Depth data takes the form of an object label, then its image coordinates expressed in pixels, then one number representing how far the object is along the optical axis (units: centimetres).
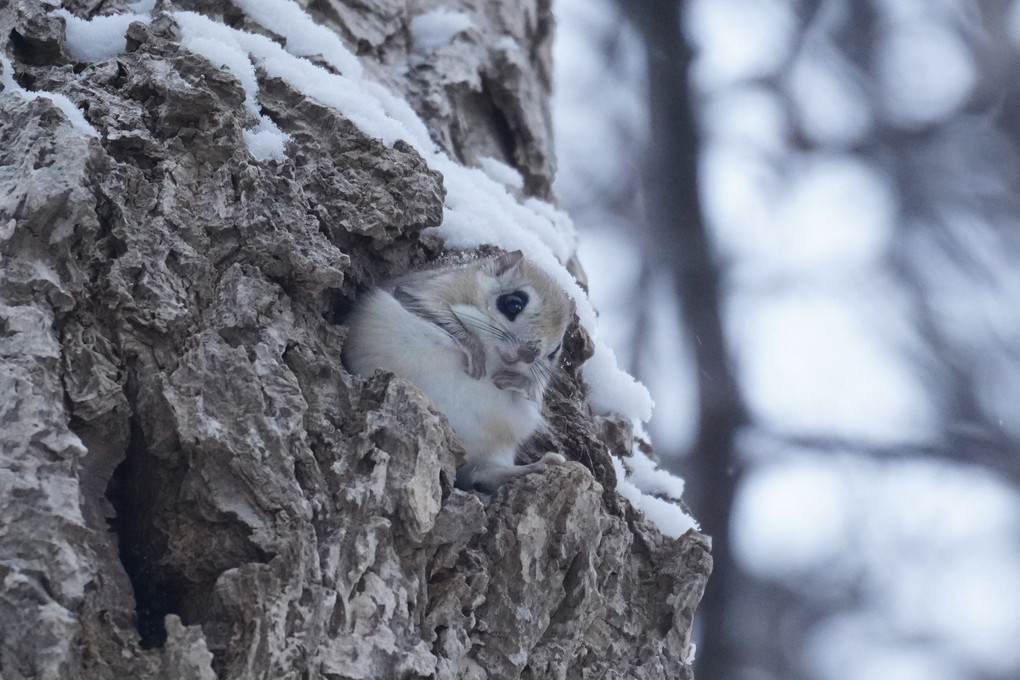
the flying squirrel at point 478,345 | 511
